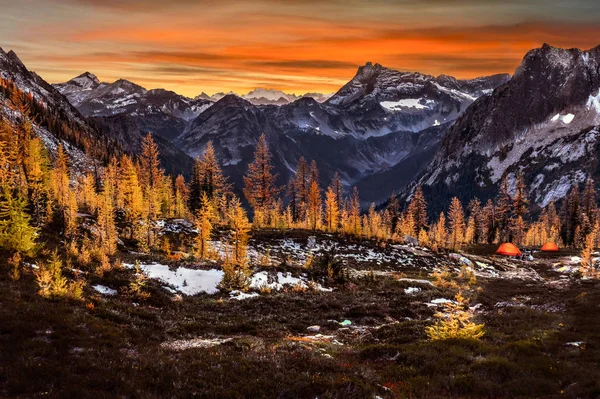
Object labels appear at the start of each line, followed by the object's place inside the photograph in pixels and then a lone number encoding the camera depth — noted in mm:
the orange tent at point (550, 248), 101188
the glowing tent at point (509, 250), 90562
